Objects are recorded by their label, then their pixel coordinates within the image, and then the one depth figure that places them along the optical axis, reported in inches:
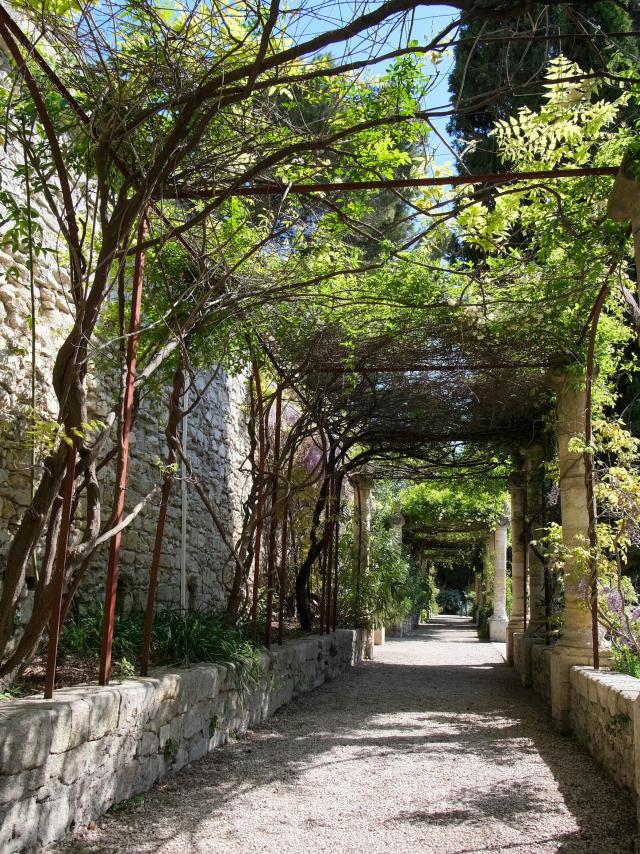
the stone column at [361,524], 454.8
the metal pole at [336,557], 356.0
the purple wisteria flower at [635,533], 205.2
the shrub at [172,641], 170.9
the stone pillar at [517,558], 403.9
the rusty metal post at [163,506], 152.5
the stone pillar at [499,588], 654.5
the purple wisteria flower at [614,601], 209.3
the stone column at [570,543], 226.4
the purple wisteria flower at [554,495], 301.1
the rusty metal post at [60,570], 117.4
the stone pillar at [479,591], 987.9
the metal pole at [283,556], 252.2
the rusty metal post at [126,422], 138.3
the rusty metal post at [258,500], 227.6
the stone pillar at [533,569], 339.6
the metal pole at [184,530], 267.1
